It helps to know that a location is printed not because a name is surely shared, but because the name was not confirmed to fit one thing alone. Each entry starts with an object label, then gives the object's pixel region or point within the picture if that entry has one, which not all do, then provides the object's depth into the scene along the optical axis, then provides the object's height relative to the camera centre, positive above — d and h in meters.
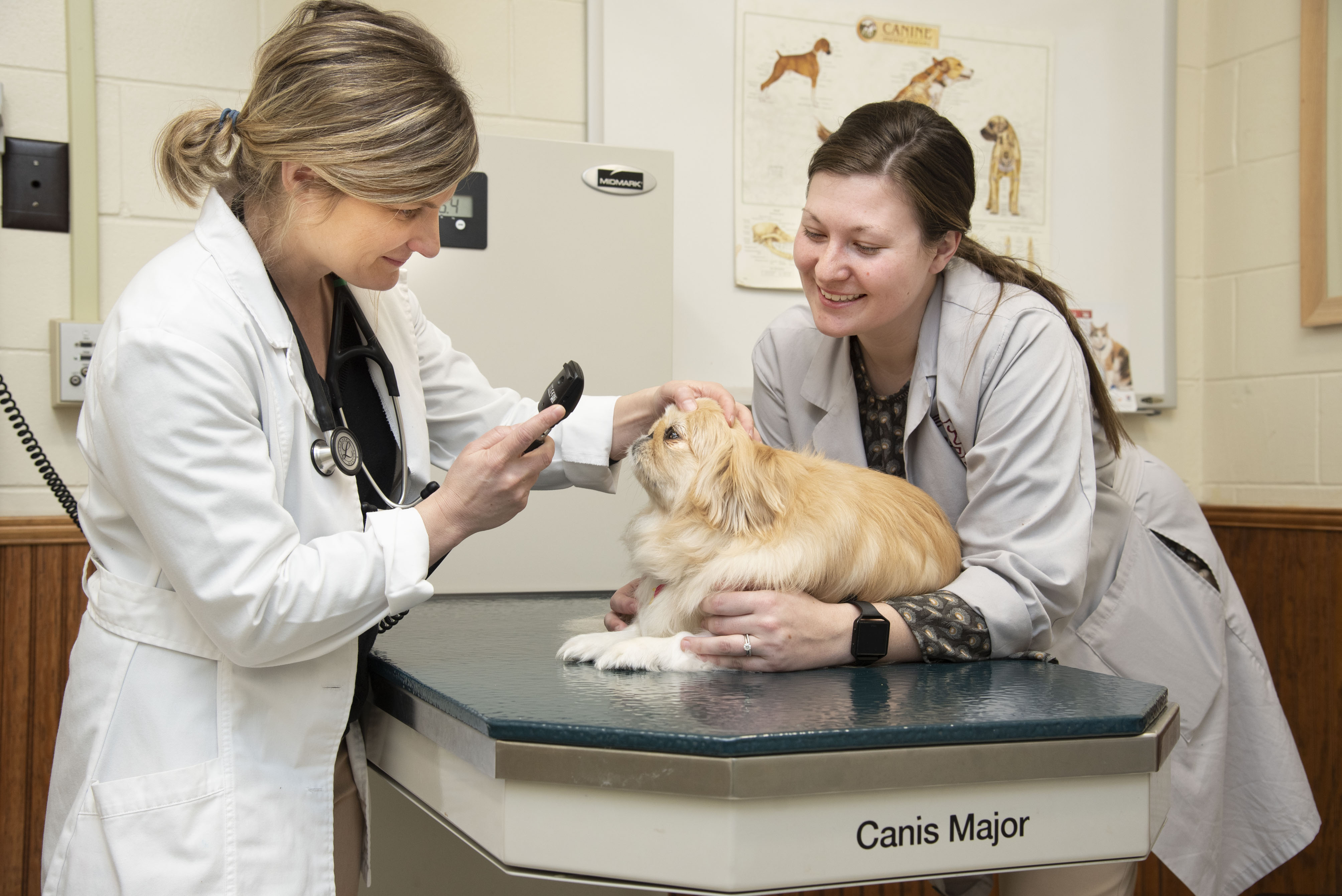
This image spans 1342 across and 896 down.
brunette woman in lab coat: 1.39 -0.10
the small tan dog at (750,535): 1.33 -0.16
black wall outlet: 2.43 +0.58
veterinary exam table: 0.91 -0.35
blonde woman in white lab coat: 1.07 -0.10
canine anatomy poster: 3.04 +1.01
